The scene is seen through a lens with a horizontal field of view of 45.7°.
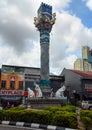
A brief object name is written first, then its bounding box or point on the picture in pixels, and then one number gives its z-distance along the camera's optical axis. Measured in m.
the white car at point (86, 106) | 12.45
